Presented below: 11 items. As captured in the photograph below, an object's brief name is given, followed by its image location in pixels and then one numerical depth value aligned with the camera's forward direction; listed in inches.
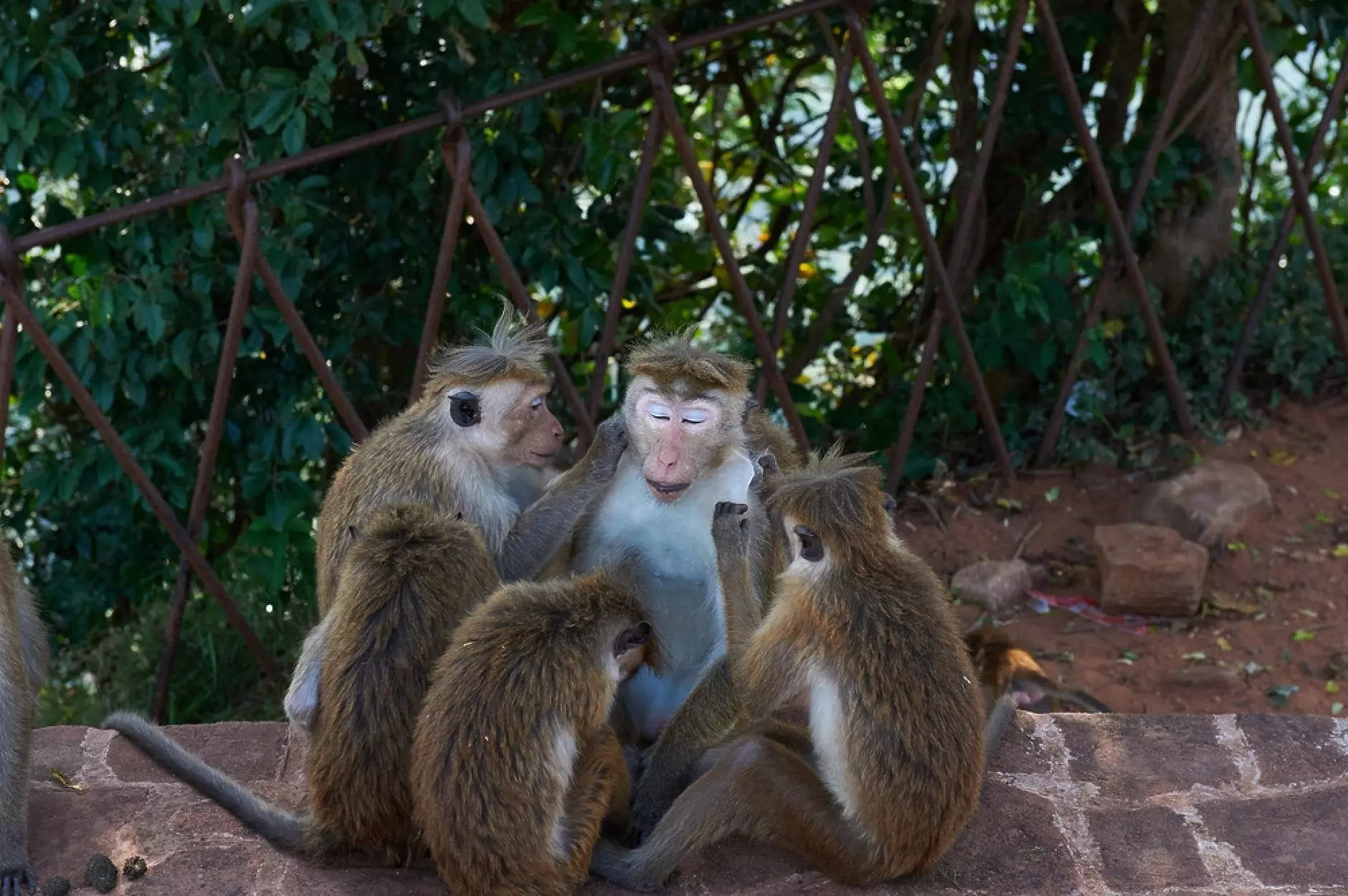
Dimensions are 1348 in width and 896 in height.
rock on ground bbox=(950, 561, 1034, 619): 218.5
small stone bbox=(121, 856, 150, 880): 136.9
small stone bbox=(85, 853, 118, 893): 134.6
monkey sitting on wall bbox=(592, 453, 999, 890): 129.7
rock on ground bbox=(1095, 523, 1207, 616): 210.4
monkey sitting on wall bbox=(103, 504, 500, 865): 130.1
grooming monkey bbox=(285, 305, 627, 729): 149.3
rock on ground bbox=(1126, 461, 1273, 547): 224.2
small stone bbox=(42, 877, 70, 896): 132.7
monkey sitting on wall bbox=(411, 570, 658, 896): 123.6
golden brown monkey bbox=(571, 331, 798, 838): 143.8
